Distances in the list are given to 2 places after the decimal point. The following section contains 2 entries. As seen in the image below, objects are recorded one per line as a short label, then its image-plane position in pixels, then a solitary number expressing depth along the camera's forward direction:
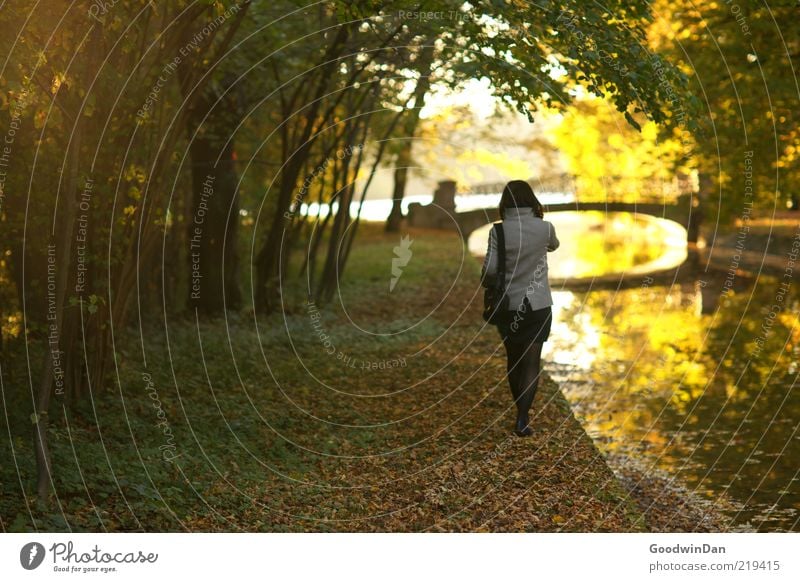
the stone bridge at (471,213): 50.25
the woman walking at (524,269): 10.71
